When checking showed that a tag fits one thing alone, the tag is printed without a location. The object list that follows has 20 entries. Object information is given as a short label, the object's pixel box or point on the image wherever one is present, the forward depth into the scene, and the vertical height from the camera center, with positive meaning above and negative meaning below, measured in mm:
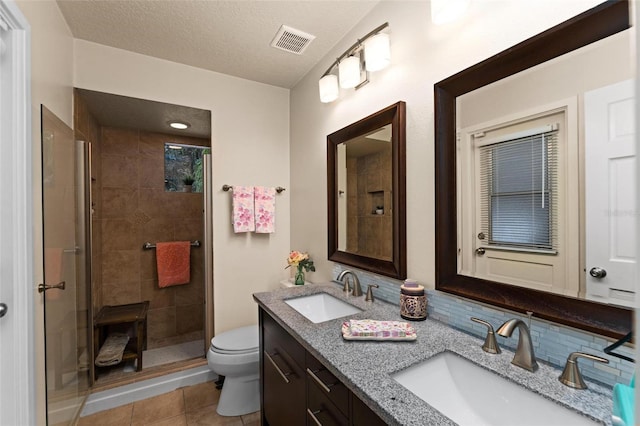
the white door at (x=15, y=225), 1067 -40
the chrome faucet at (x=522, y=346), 815 -401
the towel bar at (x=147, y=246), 2767 -318
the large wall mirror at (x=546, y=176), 732 +108
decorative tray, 1010 -448
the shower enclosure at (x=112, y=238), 1447 -194
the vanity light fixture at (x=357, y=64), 1397 +816
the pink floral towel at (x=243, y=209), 2287 +30
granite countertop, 657 -464
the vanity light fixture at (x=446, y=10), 1049 +765
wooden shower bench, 2221 -886
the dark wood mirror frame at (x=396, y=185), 1388 +130
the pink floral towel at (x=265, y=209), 2379 +30
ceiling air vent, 1774 +1132
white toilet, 1816 -1042
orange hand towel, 2758 -490
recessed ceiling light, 2529 +815
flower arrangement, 2146 -396
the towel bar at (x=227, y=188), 2287 +201
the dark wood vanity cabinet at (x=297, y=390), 845 -672
